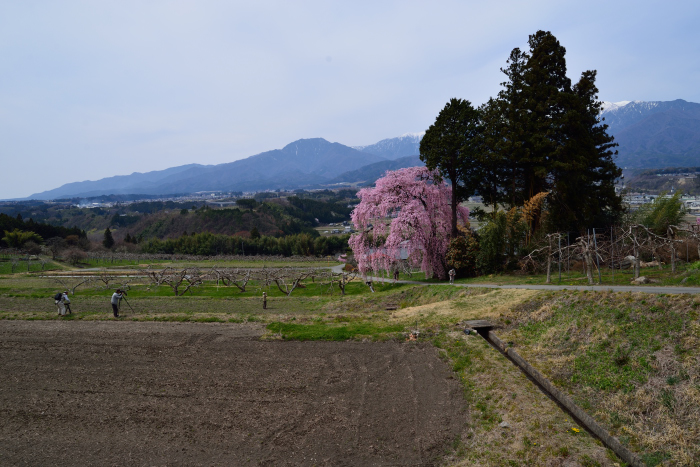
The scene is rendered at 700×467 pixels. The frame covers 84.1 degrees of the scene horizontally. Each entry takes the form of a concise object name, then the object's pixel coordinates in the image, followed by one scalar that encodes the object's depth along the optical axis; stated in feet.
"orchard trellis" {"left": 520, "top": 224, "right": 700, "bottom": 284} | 55.16
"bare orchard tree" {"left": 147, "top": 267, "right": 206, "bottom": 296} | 103.50
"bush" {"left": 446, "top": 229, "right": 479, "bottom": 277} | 81.00
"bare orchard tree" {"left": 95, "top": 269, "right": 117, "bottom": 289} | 113.35
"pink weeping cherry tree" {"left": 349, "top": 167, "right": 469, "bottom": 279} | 86.53
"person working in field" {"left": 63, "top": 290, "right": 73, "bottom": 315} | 62.28
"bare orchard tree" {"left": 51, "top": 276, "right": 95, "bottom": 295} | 112.88
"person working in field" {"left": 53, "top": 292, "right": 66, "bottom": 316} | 61.77
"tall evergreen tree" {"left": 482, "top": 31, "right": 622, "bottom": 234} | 76.48
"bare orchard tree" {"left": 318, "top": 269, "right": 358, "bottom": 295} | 98.78
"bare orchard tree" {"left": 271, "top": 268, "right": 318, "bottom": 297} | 103.02
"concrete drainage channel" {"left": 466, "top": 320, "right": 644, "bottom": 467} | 22.59
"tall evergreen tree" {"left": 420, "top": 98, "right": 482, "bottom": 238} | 84.58
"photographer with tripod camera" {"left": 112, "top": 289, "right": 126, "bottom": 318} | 60.59
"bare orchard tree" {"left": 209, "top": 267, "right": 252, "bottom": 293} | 106.55
